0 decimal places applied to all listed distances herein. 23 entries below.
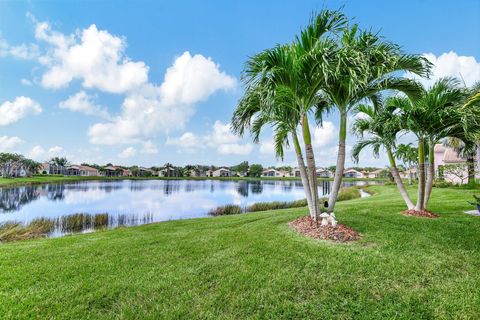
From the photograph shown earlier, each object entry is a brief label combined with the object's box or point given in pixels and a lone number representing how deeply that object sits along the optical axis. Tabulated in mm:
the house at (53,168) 80812
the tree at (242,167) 105356
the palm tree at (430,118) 7109
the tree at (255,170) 101062
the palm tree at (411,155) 19781
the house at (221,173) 105188
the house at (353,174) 95700
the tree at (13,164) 56916
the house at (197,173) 95562
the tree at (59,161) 84450
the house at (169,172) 95188
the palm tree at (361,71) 4965
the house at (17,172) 58419
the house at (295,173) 100650
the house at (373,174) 91588
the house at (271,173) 105331
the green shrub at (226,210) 15961
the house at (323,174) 98531
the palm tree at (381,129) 7879
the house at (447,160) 22988
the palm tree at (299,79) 5387
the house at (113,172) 87938
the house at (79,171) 82625
